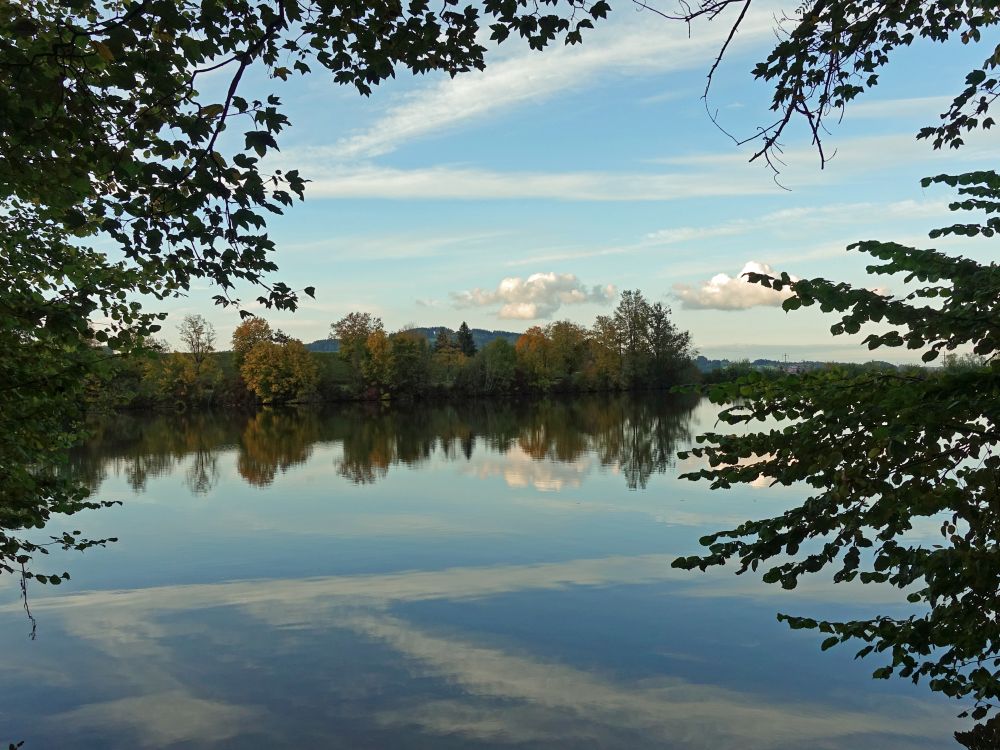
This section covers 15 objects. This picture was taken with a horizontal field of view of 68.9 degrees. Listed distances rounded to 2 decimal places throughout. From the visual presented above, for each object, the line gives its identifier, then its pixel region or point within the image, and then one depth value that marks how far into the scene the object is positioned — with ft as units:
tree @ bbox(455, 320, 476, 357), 413.47
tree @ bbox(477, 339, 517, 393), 311.33
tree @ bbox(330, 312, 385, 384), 290.97
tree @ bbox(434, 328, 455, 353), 371.27
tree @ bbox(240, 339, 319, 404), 276.41
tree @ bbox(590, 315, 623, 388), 328.49
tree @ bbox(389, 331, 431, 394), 295.48
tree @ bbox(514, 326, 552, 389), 331.16
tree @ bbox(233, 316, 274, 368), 290.97
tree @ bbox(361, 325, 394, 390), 288.71
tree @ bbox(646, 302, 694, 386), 334.65
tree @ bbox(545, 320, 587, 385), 339.16
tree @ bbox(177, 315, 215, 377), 286.46
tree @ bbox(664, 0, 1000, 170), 18.21
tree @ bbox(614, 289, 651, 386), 328.49
